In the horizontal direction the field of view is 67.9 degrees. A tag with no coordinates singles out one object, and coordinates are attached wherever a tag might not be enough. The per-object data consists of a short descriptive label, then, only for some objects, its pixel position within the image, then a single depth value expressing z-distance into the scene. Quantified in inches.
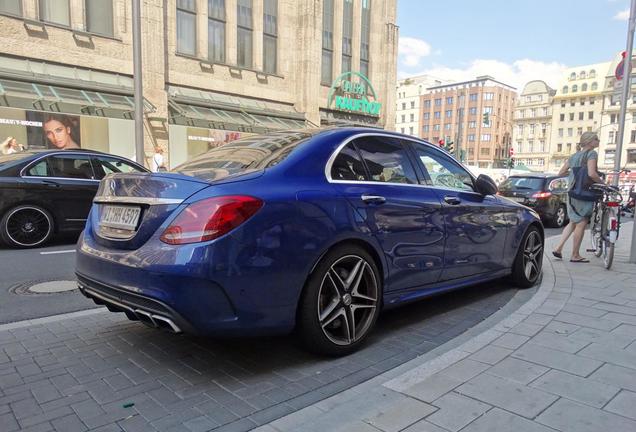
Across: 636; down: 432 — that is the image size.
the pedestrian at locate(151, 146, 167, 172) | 647.1
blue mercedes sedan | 105.3
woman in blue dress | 268.7
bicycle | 252.4
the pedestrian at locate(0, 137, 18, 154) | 571.9
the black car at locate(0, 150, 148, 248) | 288.0
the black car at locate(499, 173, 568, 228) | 489.1
